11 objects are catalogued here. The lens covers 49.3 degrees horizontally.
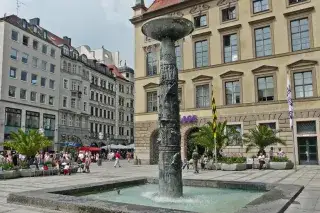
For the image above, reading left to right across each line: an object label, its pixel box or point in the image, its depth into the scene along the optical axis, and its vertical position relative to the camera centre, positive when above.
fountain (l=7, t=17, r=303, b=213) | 8.63 -1.40
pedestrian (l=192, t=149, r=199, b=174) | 22.67 -1.19
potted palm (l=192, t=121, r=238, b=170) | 26.09 +0.37
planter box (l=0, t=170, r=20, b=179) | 18.54 -1.62
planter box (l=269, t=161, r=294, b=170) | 24.39 -1.52
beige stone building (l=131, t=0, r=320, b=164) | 29.09 +6.94
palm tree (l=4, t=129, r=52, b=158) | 21.62 +0.09
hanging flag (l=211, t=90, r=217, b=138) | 21.93 +1.64
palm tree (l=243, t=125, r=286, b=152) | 26.14 +0.43
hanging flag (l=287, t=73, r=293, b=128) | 24.05 +2.71
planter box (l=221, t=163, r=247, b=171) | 24.20 -1.61
